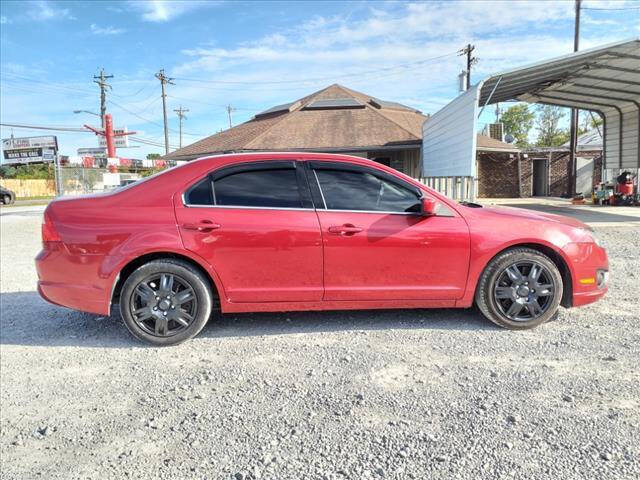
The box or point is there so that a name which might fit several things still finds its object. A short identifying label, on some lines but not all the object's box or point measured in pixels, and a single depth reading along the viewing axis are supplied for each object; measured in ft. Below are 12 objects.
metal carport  36.55
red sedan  11.98
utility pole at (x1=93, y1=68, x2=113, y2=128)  158.10
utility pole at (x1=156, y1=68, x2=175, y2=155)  141.18
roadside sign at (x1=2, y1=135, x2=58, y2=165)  145.70
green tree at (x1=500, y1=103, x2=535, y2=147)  183.93
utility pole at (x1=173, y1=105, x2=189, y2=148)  244.65
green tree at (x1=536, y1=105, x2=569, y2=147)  183.99
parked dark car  95.86
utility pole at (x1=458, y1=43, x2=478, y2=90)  99.61
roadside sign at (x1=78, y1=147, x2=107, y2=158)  194.92
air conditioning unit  85.61
